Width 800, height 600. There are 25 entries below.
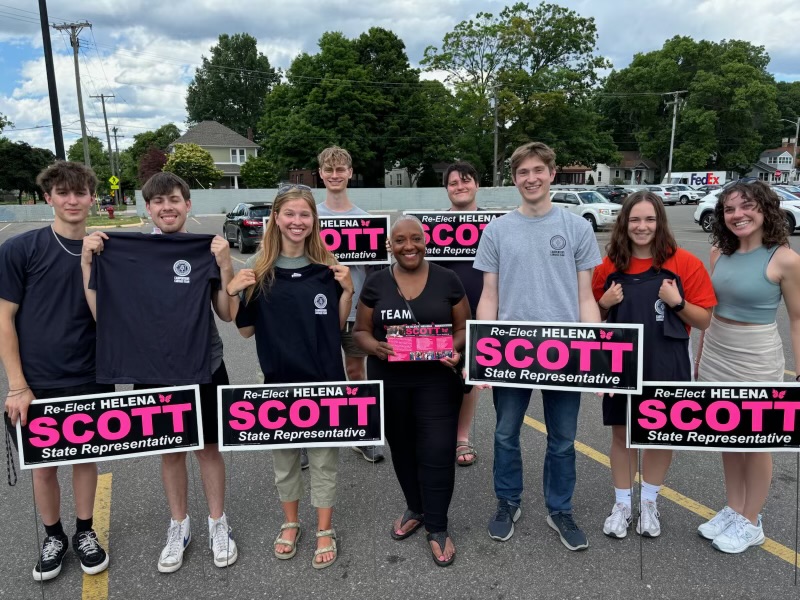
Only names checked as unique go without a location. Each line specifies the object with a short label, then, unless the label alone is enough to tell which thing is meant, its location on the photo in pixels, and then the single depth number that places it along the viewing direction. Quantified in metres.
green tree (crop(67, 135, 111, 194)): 85.00
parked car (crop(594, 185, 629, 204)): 34.16
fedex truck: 55.41
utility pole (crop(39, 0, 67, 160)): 15.86
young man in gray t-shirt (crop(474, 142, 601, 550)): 2.90
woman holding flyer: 2.84
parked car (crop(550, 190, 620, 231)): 21.11
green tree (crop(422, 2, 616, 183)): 48.59
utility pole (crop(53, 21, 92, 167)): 29.12
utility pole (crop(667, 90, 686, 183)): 54.07
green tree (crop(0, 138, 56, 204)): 52.94
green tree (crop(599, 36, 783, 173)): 62.06
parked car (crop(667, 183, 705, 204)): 43.22
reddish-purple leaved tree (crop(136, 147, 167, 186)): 63.56
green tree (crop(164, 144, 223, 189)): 46.44
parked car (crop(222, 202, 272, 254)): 16.45
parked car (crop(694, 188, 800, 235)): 18.28
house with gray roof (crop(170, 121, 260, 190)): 63.78
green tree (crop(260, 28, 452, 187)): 43.78
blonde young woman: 2.88
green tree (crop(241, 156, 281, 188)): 49.62
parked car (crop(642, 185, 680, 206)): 42.77
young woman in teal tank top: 2.82
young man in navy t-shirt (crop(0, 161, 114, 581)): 2.67
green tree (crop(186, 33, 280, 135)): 76.75
